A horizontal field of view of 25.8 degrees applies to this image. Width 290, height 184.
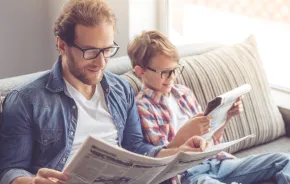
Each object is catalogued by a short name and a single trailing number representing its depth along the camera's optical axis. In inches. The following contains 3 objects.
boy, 79.7
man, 68.2
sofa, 93.0
